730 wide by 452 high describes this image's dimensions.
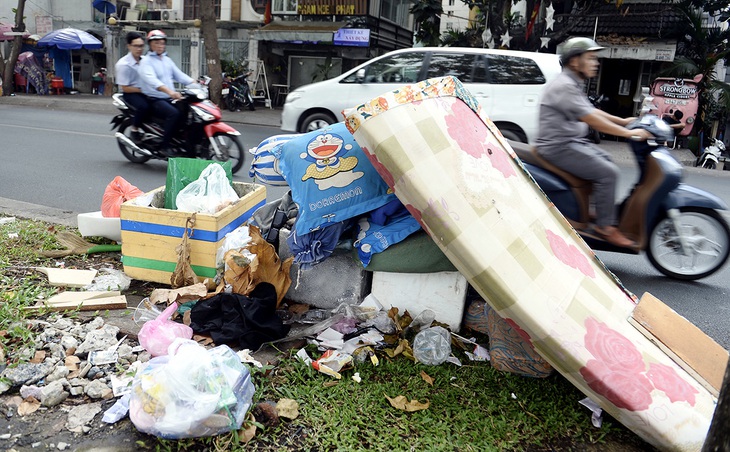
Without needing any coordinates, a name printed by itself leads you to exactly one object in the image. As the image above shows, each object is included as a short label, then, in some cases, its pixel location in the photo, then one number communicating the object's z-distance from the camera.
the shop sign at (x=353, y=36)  18.98
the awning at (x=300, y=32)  19.48
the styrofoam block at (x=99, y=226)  4.65
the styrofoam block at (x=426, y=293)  3.45
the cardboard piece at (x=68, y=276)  3.84
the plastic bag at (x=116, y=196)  4.70
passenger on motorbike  7.52
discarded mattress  2.55
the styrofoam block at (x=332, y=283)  3.63
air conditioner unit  23.30
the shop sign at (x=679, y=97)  14.70
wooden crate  3.88
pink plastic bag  2.94
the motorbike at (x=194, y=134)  7.46
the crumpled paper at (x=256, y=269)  3.51
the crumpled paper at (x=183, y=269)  3.78
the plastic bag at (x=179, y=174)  4.41
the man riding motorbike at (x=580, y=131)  4.18
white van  8.93
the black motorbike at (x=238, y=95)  18.58
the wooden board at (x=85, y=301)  3.48
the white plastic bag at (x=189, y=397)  2.33
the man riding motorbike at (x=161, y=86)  7.46
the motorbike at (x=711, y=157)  13.56
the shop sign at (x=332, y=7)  19.62
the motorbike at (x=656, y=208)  4.25
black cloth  3.14
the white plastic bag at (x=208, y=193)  4.11
